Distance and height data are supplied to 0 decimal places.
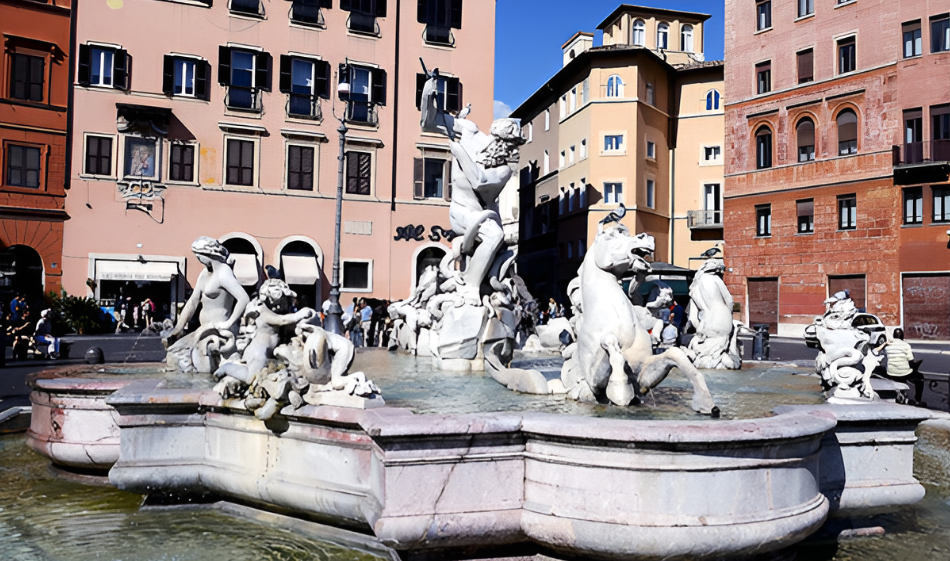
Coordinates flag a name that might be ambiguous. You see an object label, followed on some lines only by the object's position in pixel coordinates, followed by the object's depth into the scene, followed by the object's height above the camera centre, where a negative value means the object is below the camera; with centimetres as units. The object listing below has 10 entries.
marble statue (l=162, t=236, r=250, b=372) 642 -8
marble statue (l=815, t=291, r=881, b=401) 533 -34
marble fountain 361 -76
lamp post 1580 +42
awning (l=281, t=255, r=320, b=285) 2948 +118
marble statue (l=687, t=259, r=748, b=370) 816 -16
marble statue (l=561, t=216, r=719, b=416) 476 -21
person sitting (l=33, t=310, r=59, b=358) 1653 -87
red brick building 2770 +584
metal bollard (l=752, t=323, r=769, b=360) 1362 -68
